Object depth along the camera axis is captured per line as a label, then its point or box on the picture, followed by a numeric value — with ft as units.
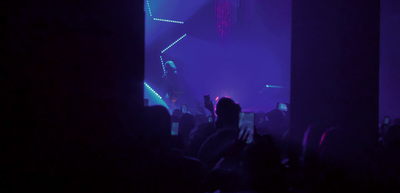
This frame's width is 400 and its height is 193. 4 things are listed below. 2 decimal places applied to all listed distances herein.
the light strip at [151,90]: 50.48
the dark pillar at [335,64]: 14.67
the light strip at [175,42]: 52.31
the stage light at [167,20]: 48.76
